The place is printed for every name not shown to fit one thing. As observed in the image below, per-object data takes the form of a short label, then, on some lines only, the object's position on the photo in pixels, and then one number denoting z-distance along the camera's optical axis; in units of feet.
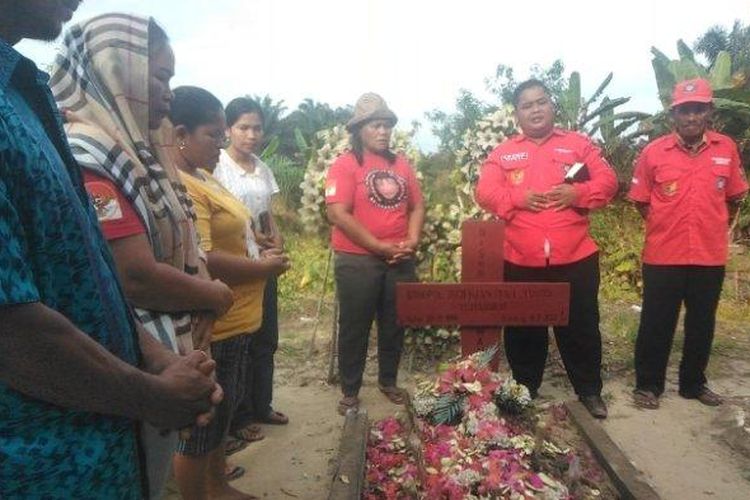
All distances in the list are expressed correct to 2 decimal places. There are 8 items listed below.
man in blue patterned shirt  3.00
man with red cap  12.46
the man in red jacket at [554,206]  11.93
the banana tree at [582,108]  31.50
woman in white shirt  11.74
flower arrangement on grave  8.11
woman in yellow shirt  7.66
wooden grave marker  11.13
